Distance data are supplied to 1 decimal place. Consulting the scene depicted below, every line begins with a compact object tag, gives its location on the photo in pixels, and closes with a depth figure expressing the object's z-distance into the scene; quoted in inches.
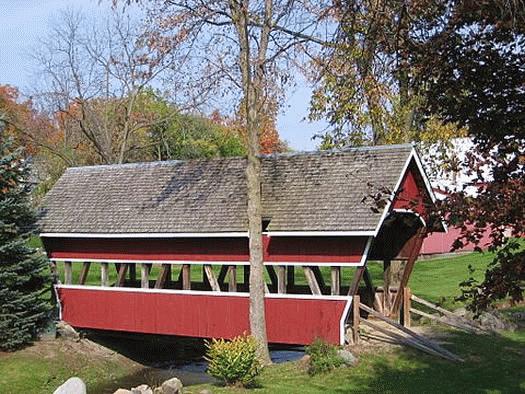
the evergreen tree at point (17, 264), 773.3
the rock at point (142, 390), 481.1
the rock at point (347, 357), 611.5
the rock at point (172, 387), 495.8
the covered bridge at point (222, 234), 673.6
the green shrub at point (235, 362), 528.1
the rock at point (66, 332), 839.1
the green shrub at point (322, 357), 597.9
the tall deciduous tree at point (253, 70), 659.4
